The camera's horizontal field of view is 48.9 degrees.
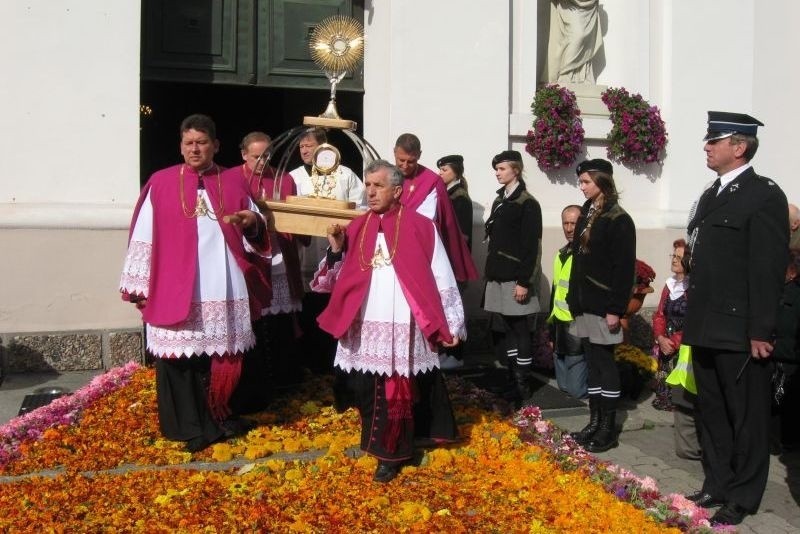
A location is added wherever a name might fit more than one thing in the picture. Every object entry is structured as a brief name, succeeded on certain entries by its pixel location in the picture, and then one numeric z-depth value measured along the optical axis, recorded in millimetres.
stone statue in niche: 10141
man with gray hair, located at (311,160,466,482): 5461
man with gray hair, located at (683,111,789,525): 4965
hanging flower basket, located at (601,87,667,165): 9820
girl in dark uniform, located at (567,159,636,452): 6258
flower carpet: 4852
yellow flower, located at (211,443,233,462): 5754
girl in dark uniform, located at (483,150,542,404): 7340
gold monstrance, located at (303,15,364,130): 7004
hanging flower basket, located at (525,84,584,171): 9445
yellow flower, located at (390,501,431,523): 4898
